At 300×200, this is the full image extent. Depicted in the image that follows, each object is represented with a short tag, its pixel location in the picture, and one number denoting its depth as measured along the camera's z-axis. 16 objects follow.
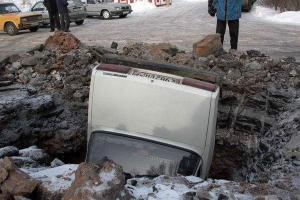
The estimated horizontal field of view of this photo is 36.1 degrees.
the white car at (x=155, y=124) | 5.23
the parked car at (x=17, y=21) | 20.64
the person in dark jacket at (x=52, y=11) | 18.42
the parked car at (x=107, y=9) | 27.19
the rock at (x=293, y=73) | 9.42
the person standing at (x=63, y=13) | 18.08
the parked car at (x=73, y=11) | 22.89
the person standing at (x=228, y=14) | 10.98
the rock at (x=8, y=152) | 5.54
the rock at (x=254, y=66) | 9.52
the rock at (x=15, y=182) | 3.82
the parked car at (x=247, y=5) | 27.19
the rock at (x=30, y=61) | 9.65
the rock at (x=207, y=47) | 9.91
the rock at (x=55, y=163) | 5.50
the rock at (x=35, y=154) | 5.96
